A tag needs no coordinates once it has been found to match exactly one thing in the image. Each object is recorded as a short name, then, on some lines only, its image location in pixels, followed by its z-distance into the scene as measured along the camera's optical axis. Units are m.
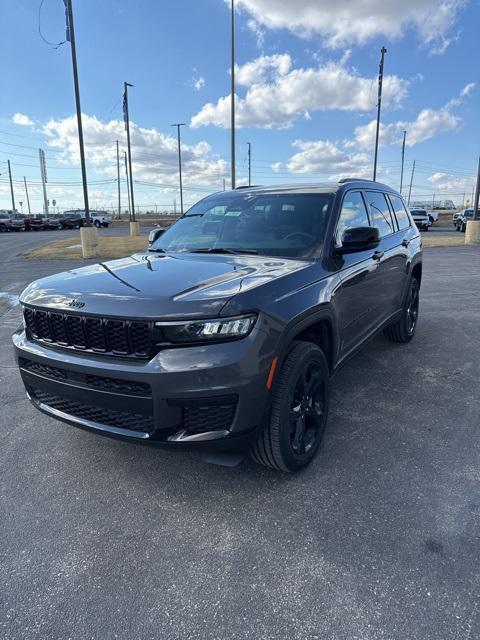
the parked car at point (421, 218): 33.00
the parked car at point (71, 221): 49.22
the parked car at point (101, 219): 49.50
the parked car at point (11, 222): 44.62
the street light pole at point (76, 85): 14.54
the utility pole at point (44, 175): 68.50
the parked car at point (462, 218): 33.69
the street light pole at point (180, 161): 46.97
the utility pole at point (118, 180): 57.03
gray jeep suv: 2.30
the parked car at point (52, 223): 48.41
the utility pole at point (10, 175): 77.43
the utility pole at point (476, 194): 19.66
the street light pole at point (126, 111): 26.17
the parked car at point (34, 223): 46.94
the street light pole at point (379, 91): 25.18
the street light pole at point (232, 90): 18.34
